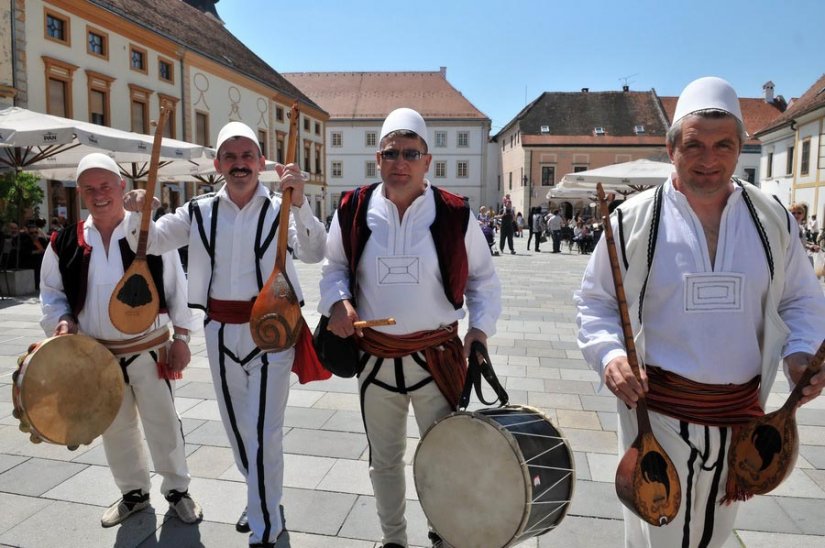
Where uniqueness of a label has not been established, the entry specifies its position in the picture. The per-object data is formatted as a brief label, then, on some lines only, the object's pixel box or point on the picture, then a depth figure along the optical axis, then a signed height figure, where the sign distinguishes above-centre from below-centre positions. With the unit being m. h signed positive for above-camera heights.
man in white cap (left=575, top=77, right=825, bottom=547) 1.97 -0.24
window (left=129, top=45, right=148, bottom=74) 22.75 +6.42
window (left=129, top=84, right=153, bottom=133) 22.69 +4.63
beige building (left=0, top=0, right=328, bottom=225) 17.92 +5.93
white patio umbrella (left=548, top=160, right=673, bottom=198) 13.65 +1.36
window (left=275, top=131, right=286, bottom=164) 35.50 +5.09
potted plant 10.23 +0.30
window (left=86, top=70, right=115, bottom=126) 20.55 +4.51
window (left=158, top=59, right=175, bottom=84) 24.61 +6.44
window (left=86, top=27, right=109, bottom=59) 20.50 +6.33
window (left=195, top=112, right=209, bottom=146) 27.30 +4.57
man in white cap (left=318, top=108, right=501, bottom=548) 2.60 -0.25
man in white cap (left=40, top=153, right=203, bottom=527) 2.95 -0.47
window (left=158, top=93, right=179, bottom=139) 24.53 +4.26
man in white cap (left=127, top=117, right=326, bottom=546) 2.81 -0.29
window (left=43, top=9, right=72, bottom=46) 18.58 +6.22
